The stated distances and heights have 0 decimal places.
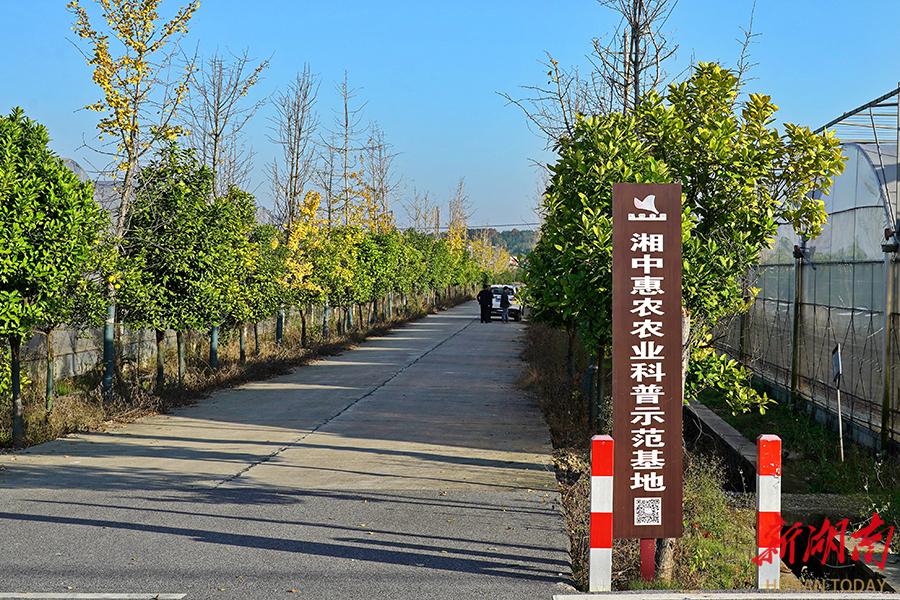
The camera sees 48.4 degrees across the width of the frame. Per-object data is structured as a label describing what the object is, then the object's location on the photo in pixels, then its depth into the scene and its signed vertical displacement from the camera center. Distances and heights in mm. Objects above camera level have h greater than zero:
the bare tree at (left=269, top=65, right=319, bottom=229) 28922 +3102
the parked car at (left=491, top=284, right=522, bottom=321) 50700 -1743
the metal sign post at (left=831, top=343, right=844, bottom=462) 11788 -1122
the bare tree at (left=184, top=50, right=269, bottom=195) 22016 +3438
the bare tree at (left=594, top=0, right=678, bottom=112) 13695 +3028
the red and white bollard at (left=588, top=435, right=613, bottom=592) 6648 -1640
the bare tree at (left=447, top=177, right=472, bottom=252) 83512 +4033
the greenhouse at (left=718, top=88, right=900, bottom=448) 13039 -486
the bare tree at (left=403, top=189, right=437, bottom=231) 73938 +4074
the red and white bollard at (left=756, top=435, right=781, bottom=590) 6672 -1532
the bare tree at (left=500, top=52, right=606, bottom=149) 14367 +2490
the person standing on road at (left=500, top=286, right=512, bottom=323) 49656 -1709
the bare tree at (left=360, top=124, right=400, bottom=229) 45594 +3308
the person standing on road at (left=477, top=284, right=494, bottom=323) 48500 -1521
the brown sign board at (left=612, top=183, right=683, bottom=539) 6879 -575
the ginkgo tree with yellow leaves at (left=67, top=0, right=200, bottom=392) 16156 +3042
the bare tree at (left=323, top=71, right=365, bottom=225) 37031 +2960
